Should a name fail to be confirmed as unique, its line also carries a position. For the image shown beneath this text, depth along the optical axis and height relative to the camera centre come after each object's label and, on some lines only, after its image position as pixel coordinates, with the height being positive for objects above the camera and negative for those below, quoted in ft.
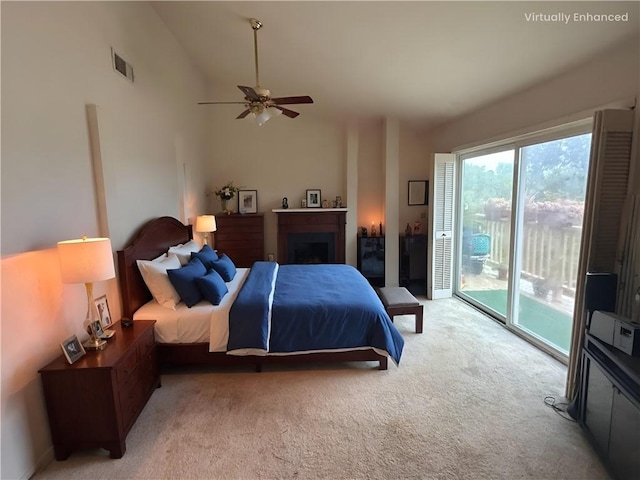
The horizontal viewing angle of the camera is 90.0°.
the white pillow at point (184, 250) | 11.38 -1.67
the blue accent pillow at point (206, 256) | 11.79 -1.95
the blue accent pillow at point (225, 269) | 11.82 -2.40
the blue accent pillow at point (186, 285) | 9.34 -2.34
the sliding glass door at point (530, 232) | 9.73 -1.12
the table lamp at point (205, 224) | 14.34 -0.84
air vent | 8.80 +4.02
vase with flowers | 16.89 +0.57
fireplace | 17.53 -1.71
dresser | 17.17 -1.75
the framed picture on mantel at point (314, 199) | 18.39 +0.26
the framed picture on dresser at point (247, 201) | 18.10 +0.20
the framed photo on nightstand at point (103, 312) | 7.60 -2.53
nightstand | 6.08 -3.78
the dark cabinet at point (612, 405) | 5.22 -3.76
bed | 8.91 -3.50
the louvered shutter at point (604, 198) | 7.20 +0.03
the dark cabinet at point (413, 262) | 17.56 -3.31
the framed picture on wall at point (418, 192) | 18.56 +0.58
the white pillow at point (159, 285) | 9.41 -2.32
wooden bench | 11.93 -3.90
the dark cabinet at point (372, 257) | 17.62 -3.00
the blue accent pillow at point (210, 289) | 9.46 -2.49
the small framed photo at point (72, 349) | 6.18 -2.79
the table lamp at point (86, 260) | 6.15 -1.05
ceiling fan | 9.80 +3.21
